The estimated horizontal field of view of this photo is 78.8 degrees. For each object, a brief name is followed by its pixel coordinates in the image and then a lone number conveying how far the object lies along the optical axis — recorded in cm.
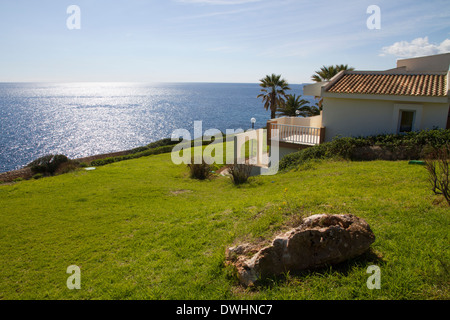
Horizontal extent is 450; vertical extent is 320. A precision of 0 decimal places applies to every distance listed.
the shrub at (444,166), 517
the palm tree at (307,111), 3309
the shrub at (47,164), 2083
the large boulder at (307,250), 439
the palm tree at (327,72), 2995
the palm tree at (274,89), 3472
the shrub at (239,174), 1298
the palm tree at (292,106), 3403
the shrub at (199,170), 1557
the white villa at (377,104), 1359
